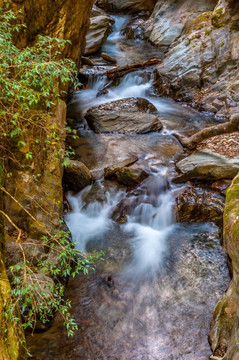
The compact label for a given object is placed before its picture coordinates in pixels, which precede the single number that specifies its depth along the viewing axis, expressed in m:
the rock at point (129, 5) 22.84
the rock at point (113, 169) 6.80
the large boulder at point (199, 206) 5.61
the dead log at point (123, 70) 12.49
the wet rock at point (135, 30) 19.20
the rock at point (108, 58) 14.63
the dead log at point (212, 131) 7.47
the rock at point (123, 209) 6.01
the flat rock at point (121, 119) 9.15
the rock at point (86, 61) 13.72
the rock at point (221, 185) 5.89
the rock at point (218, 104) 9.86
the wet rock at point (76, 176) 6.52
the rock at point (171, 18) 15.71
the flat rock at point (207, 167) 6.07
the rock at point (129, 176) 6.58
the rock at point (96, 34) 15.63
